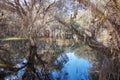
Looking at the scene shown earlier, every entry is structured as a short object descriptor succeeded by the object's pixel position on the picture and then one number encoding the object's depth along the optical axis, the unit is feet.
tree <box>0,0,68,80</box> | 16.90
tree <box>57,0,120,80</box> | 8.20
